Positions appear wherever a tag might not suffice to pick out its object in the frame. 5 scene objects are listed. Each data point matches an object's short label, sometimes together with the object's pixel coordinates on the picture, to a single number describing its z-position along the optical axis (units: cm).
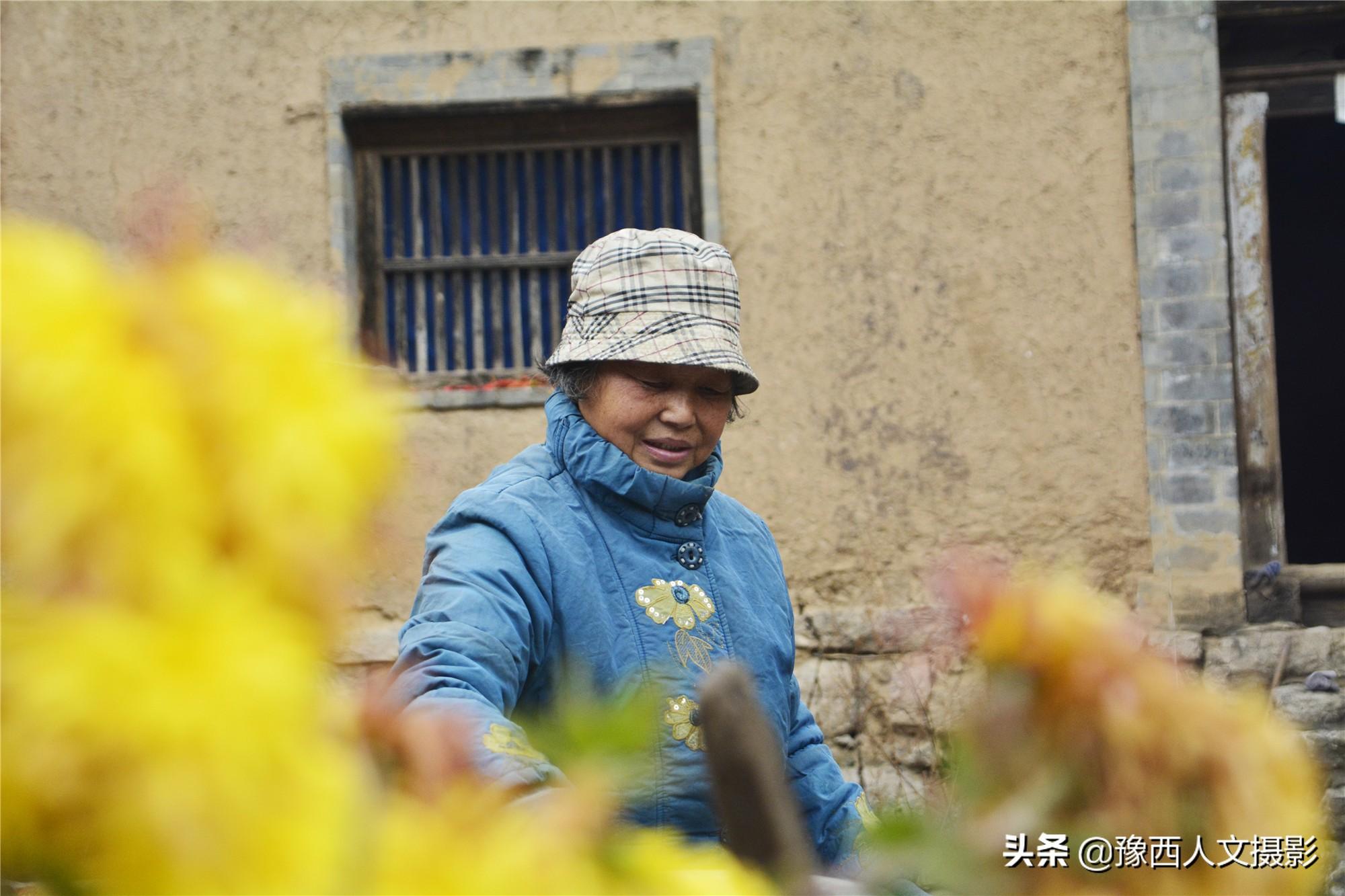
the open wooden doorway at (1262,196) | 576
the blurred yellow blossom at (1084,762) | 73
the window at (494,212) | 611
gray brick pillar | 561
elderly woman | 197
